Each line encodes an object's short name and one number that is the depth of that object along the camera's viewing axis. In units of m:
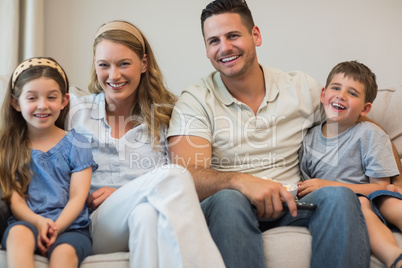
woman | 1.40
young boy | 1.84
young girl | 1.53
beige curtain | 2.35
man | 1.77
